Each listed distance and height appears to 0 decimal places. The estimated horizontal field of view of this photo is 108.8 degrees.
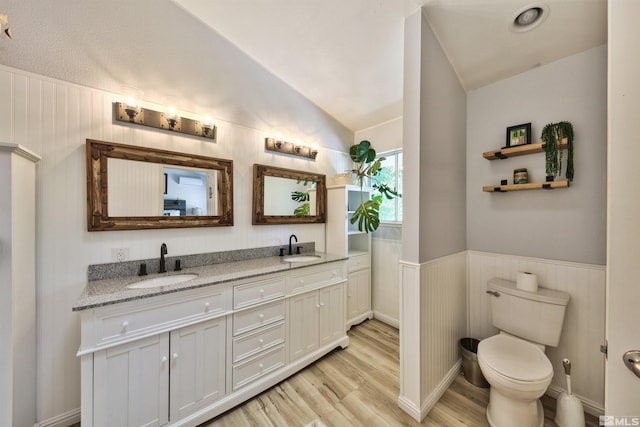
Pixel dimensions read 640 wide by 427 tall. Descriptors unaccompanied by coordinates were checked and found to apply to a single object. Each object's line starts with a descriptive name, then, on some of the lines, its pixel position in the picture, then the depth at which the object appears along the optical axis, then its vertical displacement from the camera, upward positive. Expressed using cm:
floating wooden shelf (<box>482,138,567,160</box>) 176 +50
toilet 136 -95
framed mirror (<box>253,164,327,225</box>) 238 +18
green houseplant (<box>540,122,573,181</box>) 168 +49
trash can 187 -130
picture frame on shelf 187 +64
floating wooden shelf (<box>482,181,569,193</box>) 169 +21
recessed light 145 +128
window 294 +42
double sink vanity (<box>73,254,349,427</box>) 125 -86
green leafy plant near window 265 +38
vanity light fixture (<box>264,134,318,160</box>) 244 +73
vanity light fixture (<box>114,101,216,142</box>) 167 +73
